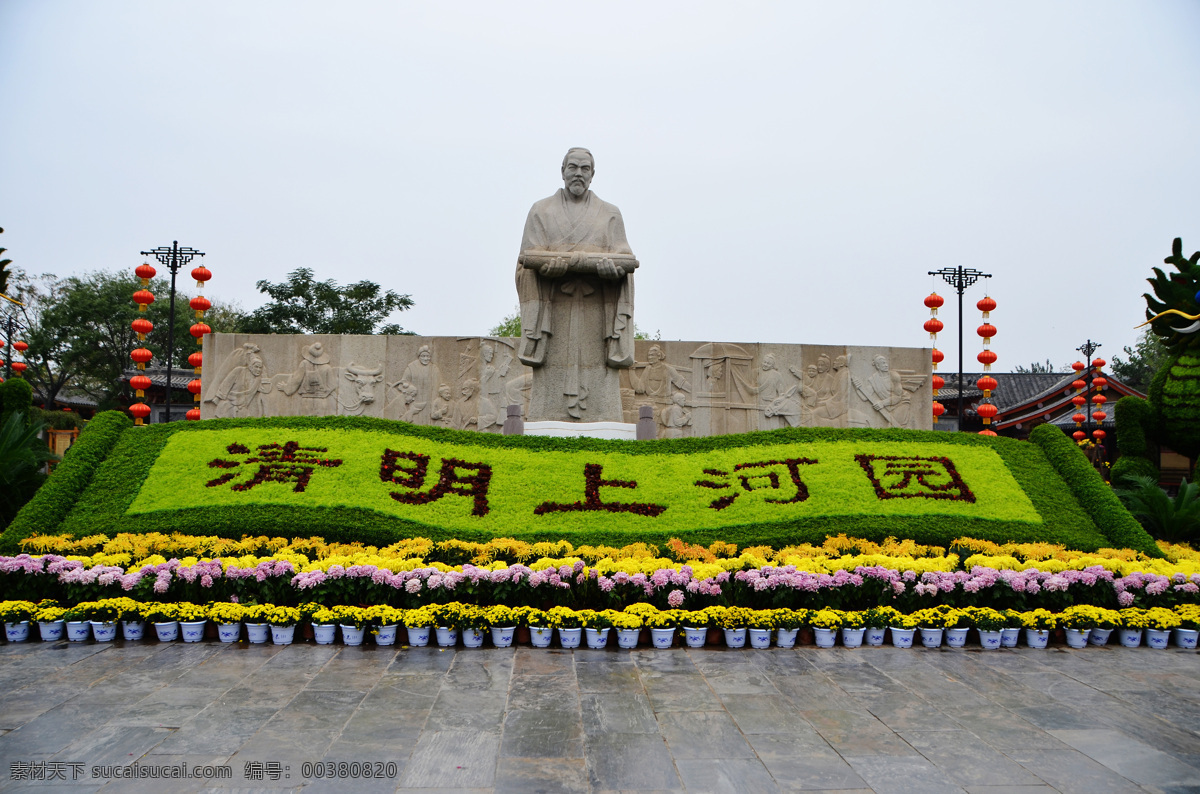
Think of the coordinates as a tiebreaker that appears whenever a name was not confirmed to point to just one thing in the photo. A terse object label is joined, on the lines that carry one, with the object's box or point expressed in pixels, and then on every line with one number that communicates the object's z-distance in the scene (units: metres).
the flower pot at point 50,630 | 4.78
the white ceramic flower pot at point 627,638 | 4.72
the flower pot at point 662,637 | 4.74
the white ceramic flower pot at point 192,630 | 4.76
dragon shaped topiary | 9.59
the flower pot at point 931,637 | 4.91
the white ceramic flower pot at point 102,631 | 4.75
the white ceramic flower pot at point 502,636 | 4.72
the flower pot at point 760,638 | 4.81
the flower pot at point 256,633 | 4.74
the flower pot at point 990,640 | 4.90
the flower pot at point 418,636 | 4.68
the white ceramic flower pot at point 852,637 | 4.88
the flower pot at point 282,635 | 4.71
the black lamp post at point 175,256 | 15.71
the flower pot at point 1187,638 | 5.08
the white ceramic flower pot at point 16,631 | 4.76
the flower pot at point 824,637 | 4.87
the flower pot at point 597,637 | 4.71
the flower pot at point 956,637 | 4.92
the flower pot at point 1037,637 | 4.98
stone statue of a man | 8.78
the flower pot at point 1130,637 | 5.06
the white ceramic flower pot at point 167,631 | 4.74
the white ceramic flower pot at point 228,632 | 4.75
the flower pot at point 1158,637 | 5.03
